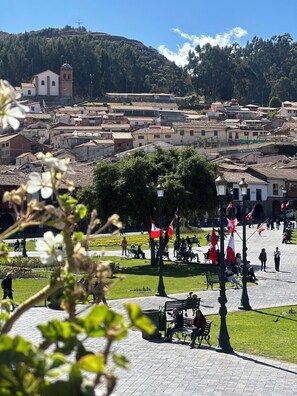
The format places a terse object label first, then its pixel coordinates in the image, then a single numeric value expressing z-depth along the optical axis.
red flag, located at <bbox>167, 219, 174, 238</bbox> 34.54
